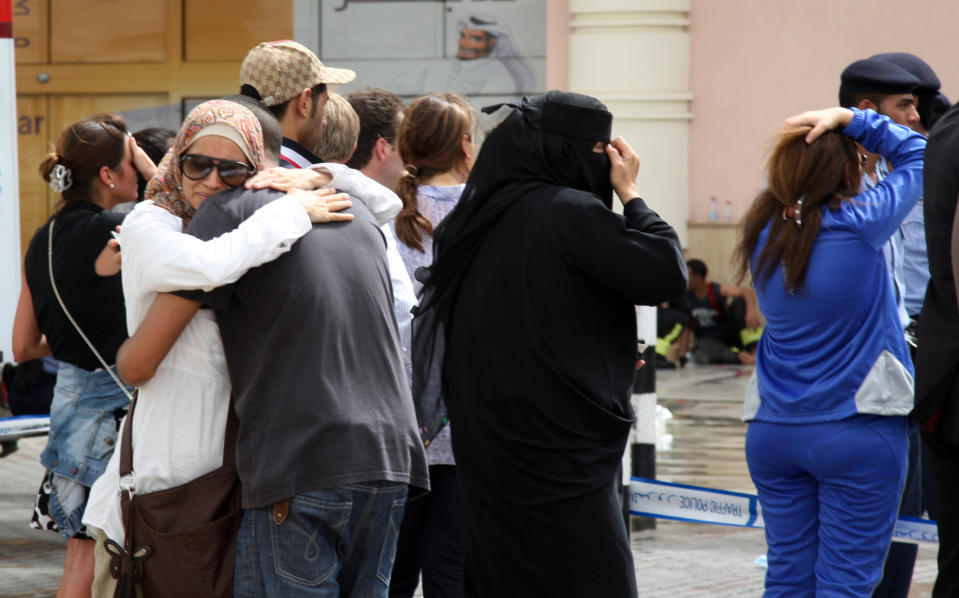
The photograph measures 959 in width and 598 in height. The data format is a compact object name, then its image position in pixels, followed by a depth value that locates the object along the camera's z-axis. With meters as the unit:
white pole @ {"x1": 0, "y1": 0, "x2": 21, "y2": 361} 12.43
